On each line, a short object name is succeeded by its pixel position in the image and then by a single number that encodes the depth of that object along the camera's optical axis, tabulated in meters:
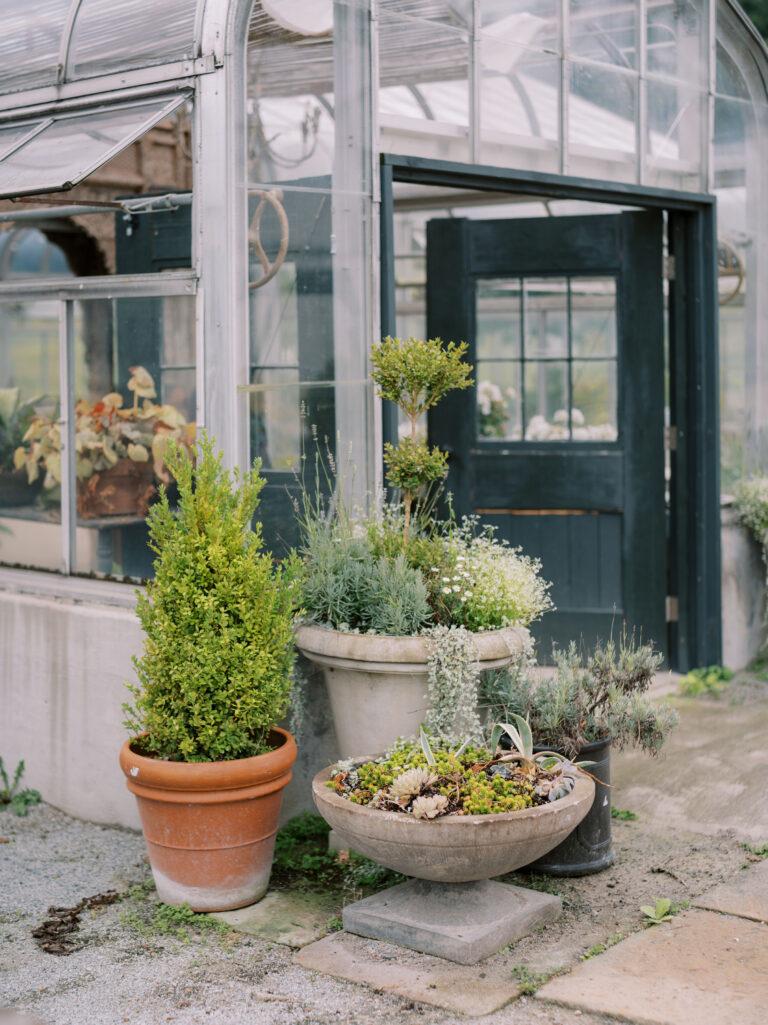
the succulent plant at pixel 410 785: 3.90
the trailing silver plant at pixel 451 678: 4.35
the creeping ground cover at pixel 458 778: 3.88
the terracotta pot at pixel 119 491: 5.29
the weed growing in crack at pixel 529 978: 3.66
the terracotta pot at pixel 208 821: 4.24
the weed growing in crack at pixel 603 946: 3.88
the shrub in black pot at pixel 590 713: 4.54
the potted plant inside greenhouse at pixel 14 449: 5.82
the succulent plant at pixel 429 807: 3.79
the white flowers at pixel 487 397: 7.25
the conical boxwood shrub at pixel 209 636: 4.25
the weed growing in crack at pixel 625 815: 5.13
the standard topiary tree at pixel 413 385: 4.61
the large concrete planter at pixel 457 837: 3.77
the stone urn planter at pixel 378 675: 4.39
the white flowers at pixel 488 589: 4.58
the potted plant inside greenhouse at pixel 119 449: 5.26
